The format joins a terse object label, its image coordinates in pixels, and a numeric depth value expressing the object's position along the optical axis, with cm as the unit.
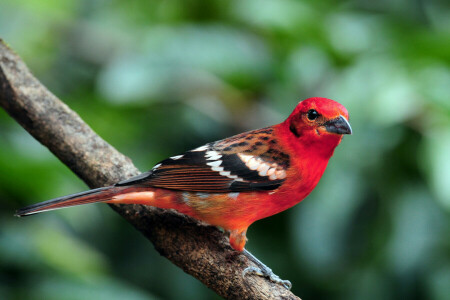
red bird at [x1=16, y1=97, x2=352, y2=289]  570
